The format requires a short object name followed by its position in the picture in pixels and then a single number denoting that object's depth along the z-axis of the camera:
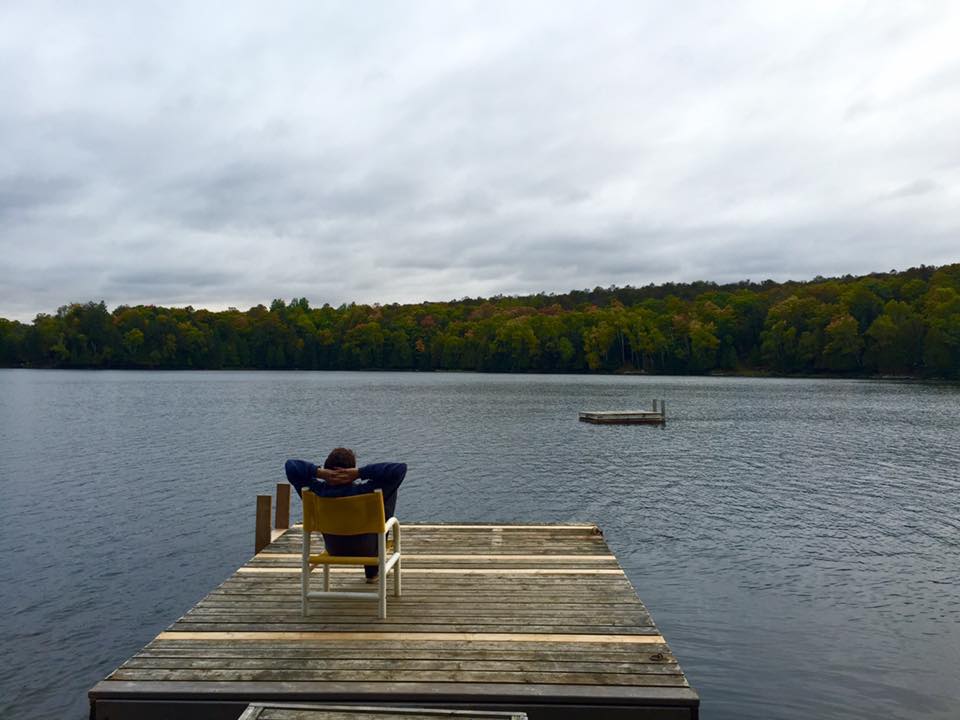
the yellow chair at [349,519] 6.17
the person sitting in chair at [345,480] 6.27
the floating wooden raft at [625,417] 42.75
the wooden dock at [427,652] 5.02
